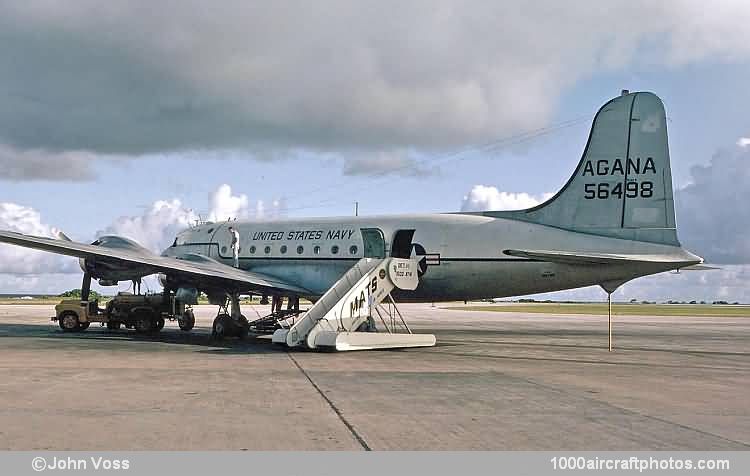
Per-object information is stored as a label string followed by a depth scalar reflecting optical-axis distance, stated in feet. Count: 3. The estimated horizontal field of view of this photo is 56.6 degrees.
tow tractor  96.63
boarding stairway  67.41
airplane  73.92
